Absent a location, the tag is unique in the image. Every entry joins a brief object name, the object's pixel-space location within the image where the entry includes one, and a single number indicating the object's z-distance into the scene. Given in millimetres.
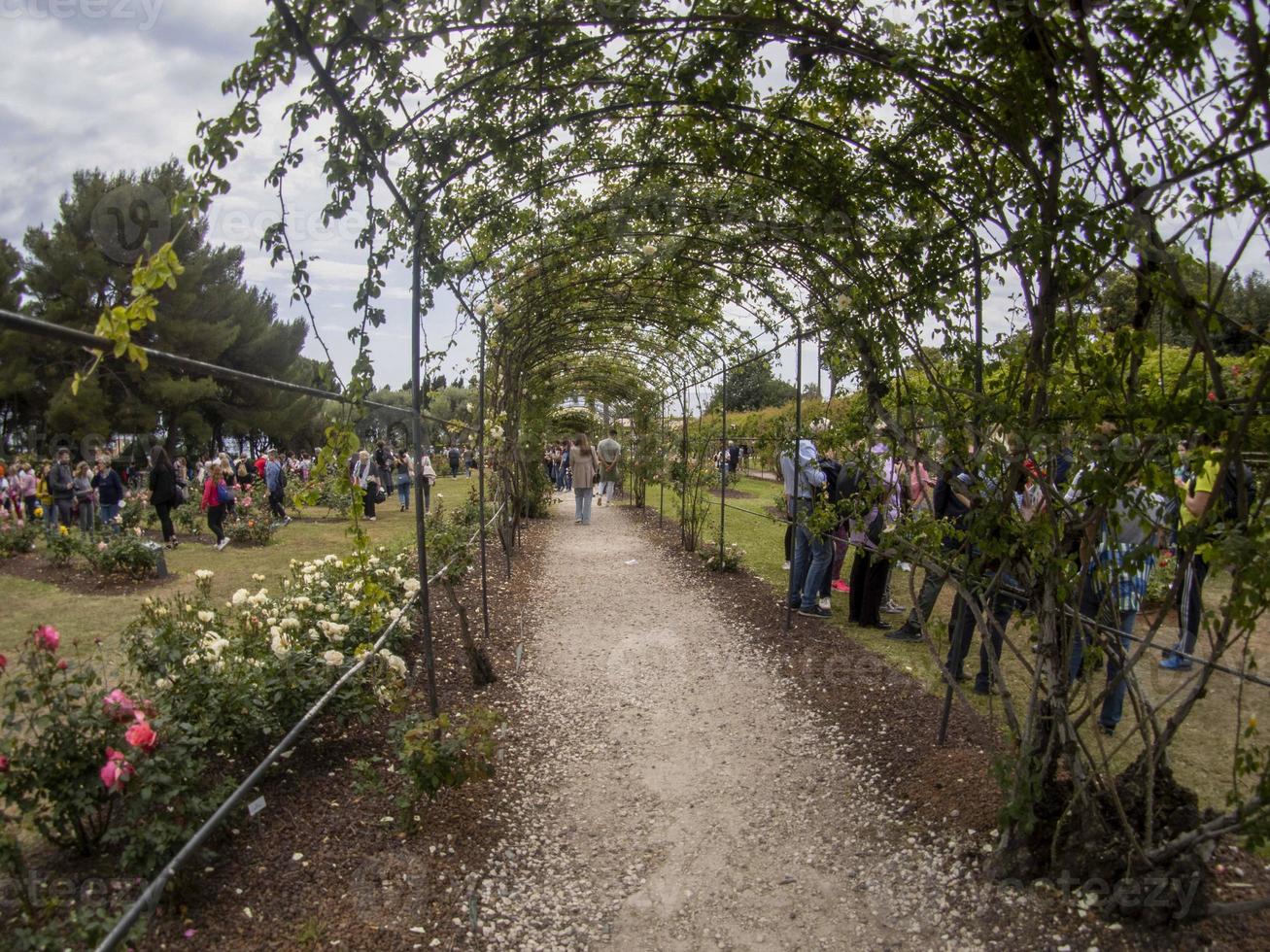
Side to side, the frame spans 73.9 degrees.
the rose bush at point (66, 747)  2422
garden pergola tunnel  2395
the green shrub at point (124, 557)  9008
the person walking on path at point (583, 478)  14352
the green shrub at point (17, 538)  9570
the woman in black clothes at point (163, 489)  10727
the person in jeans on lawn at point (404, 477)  17234
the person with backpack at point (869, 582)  6527
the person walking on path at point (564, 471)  25766
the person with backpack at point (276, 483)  15602
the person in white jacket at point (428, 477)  14969
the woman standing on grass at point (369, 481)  13592
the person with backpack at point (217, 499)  12344
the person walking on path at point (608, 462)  17000
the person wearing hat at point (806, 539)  6551
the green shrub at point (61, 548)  9289
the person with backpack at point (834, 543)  6863
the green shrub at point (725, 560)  9422
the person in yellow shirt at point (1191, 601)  4629
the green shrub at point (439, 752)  3164
